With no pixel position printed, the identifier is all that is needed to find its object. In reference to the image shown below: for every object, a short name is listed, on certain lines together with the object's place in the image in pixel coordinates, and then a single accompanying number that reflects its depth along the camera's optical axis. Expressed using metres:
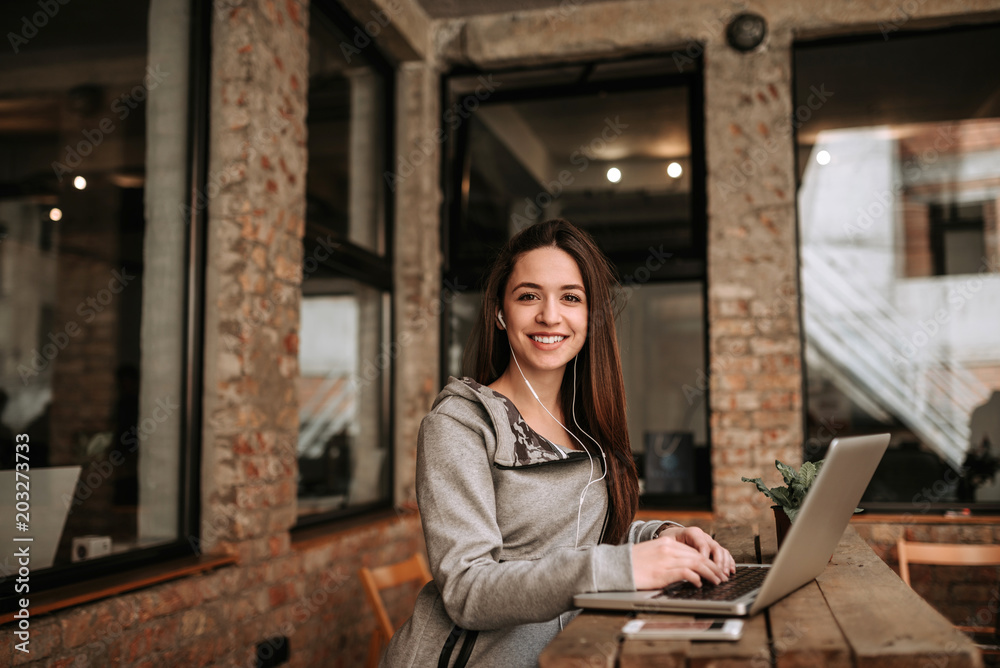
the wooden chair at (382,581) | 3.26
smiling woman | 1.41
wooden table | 1.08
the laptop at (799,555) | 1.23
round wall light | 4.82
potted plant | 1.94
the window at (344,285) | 4.29
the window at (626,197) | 5.12
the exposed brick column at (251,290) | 3.28
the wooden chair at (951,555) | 3.58
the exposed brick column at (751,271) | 4.74
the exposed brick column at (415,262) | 5.22
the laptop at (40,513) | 2.51
